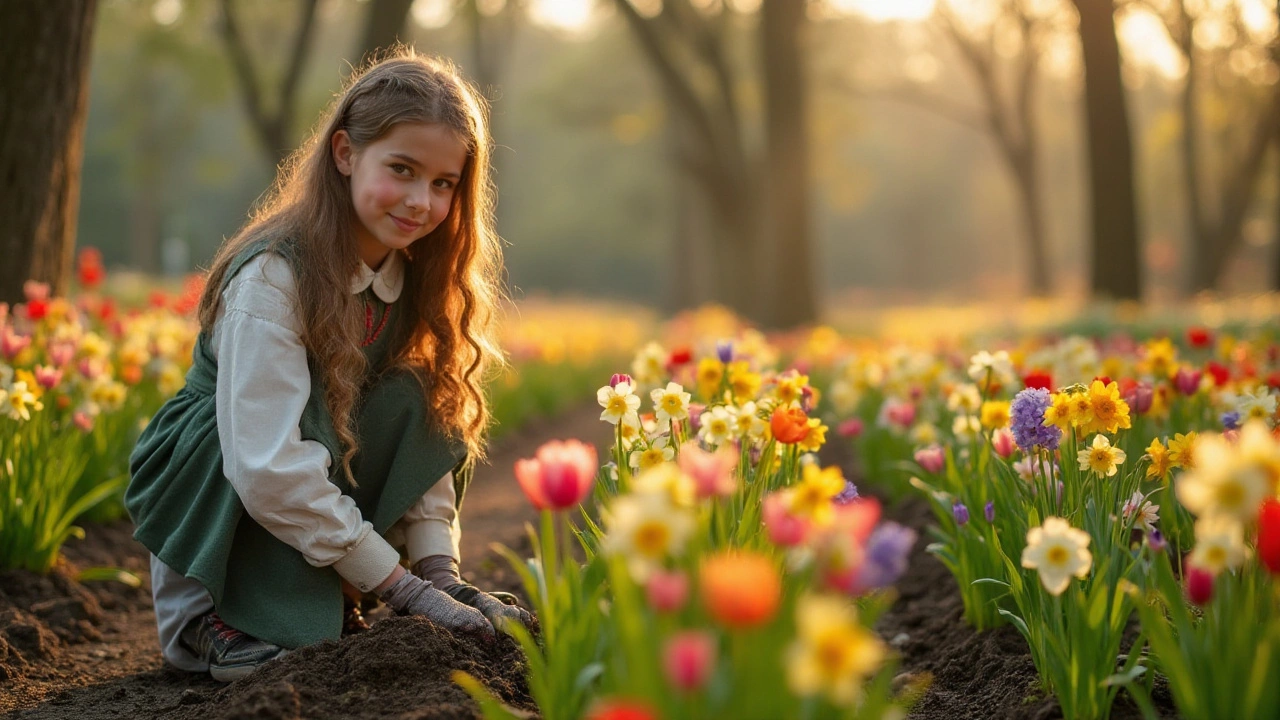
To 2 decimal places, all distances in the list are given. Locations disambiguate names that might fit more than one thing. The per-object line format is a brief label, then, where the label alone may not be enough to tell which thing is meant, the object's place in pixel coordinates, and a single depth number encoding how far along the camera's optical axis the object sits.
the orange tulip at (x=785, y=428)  1.89
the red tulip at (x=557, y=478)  1.41
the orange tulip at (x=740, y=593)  1.03
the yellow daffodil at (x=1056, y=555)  1.57
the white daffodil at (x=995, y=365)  2.81
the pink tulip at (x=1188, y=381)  2.91
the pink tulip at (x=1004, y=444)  2.48
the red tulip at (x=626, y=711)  1.06
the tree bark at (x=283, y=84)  10.26
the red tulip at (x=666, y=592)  1.11
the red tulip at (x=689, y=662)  1.04
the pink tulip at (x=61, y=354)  3.28
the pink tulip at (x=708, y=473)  1.28
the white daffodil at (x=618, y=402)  2.12
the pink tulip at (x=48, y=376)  3.01
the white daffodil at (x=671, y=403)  2.16
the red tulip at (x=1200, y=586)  1.43
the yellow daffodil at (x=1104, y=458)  2.08
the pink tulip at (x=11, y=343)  3.12
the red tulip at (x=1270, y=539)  1.31
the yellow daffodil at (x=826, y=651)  1.04
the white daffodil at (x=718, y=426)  2.04
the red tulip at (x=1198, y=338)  3.63
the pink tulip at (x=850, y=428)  3.61
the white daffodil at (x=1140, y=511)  2.07
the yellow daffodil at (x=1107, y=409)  2.09
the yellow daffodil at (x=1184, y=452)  2.14
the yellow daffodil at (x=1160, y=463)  2.15
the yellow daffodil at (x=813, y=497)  1.32
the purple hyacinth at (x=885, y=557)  1.20
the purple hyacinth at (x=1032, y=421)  2.14
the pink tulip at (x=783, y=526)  1.19
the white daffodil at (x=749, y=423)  2.07
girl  2.23
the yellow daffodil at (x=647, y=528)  1.17
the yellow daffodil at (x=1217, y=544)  1.36
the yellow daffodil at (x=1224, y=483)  1.23
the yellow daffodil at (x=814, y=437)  2.12
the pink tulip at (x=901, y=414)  3.78
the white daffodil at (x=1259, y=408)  2.42
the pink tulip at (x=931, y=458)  2.90
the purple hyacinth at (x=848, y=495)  2.04
